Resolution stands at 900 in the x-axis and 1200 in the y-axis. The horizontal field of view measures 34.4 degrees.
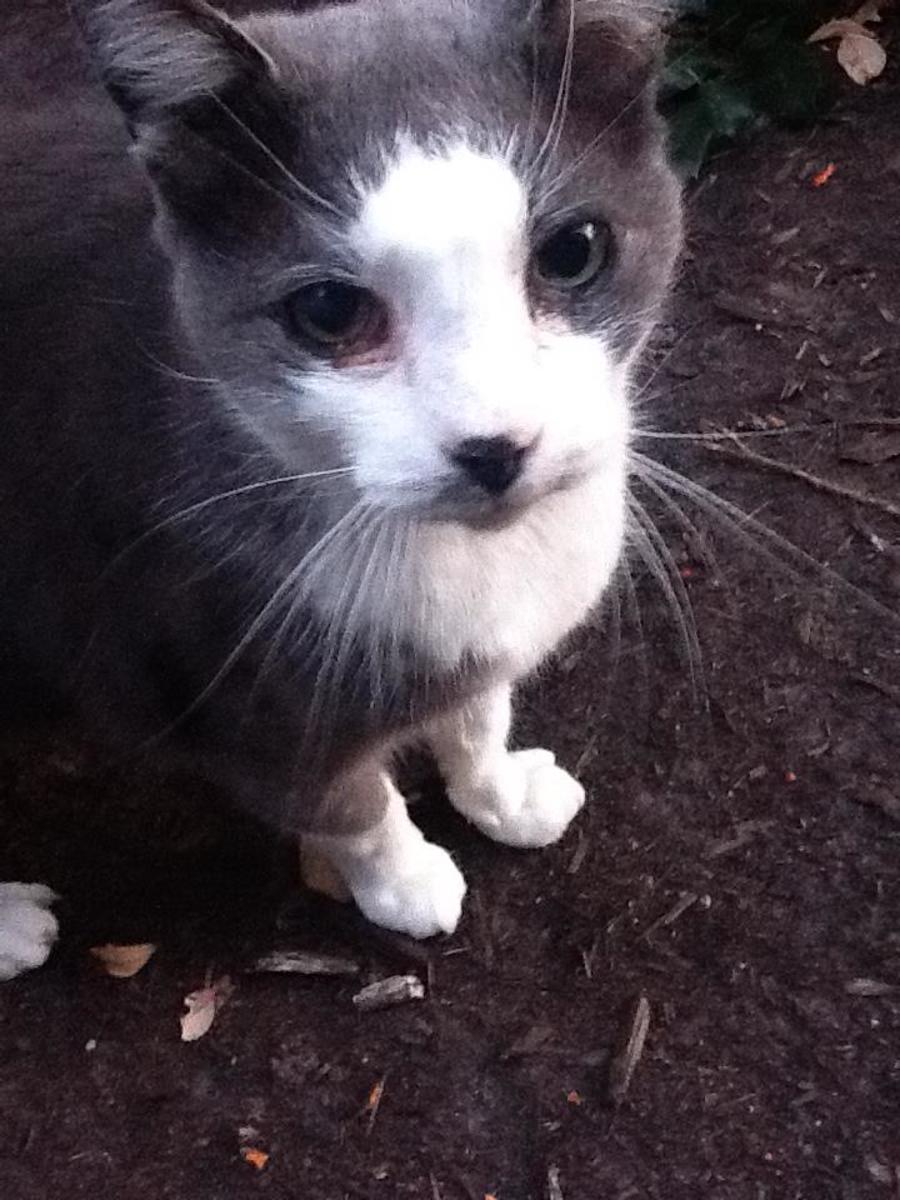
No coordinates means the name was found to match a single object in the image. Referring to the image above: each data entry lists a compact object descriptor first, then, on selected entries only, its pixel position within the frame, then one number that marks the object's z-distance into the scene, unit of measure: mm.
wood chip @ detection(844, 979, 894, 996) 431
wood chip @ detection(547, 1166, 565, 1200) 407
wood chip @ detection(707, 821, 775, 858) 462
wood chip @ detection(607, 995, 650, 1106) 422
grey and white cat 268
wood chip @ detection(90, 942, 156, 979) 457
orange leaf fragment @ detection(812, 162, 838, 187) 607
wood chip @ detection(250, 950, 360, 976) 450
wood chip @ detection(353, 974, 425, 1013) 443
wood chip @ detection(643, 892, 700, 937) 450
